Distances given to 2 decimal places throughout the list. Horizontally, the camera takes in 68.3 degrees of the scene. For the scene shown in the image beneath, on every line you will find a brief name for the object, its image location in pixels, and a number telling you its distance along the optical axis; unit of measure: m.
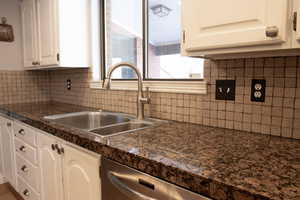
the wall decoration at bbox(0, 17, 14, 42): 2.43
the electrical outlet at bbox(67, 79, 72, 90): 2.47
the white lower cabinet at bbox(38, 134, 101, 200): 1.08
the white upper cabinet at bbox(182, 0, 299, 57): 0.74
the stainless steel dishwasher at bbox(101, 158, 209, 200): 0.71
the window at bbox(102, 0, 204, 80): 1.67
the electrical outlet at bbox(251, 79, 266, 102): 1.08
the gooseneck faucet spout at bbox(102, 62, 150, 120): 1.51
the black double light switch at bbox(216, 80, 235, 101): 1.19
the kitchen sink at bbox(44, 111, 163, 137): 1.44
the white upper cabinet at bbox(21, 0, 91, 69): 1.96
